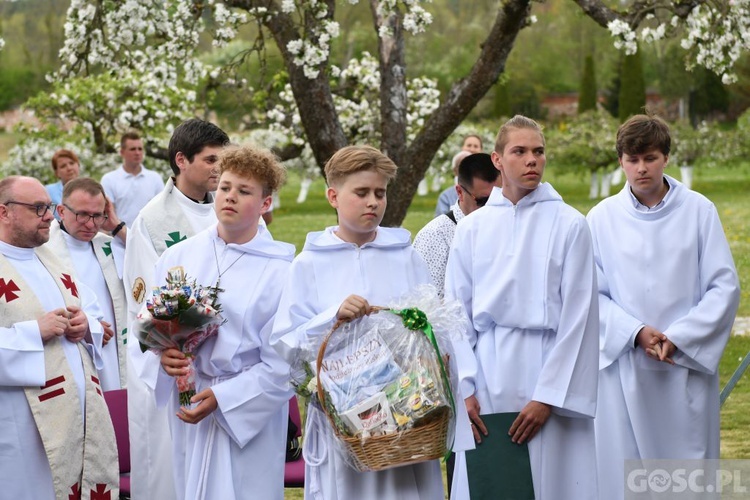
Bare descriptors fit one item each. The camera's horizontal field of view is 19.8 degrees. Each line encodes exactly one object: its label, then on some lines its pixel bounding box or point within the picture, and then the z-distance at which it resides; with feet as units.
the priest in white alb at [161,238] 37.41
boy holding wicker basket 29.41
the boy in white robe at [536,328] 31.59
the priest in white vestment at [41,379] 33.50
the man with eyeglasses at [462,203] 40.72
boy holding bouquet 31.59
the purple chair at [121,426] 40.23
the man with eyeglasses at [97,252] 44.63
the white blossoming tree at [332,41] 65.07
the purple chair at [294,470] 38.63
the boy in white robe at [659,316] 36.68
